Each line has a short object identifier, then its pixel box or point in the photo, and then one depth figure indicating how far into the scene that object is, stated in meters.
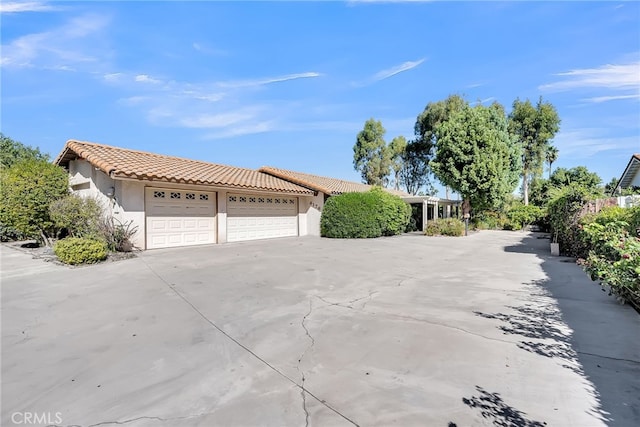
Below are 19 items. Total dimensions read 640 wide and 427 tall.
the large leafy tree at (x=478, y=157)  22.27
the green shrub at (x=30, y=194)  11.33
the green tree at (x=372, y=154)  37.09
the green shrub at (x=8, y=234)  15.90
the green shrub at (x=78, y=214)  10.86
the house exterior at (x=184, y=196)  11.51
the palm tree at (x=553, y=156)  40.53
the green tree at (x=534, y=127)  30.38
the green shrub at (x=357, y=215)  18.16
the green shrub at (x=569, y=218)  10.71
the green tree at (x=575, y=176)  34.78
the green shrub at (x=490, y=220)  28.08
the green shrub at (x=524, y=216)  27.47
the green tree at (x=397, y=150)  38.69
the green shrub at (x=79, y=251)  8.84
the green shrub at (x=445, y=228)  20.72
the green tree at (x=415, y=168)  37.23
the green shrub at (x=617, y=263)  3.75
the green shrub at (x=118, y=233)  10.65
